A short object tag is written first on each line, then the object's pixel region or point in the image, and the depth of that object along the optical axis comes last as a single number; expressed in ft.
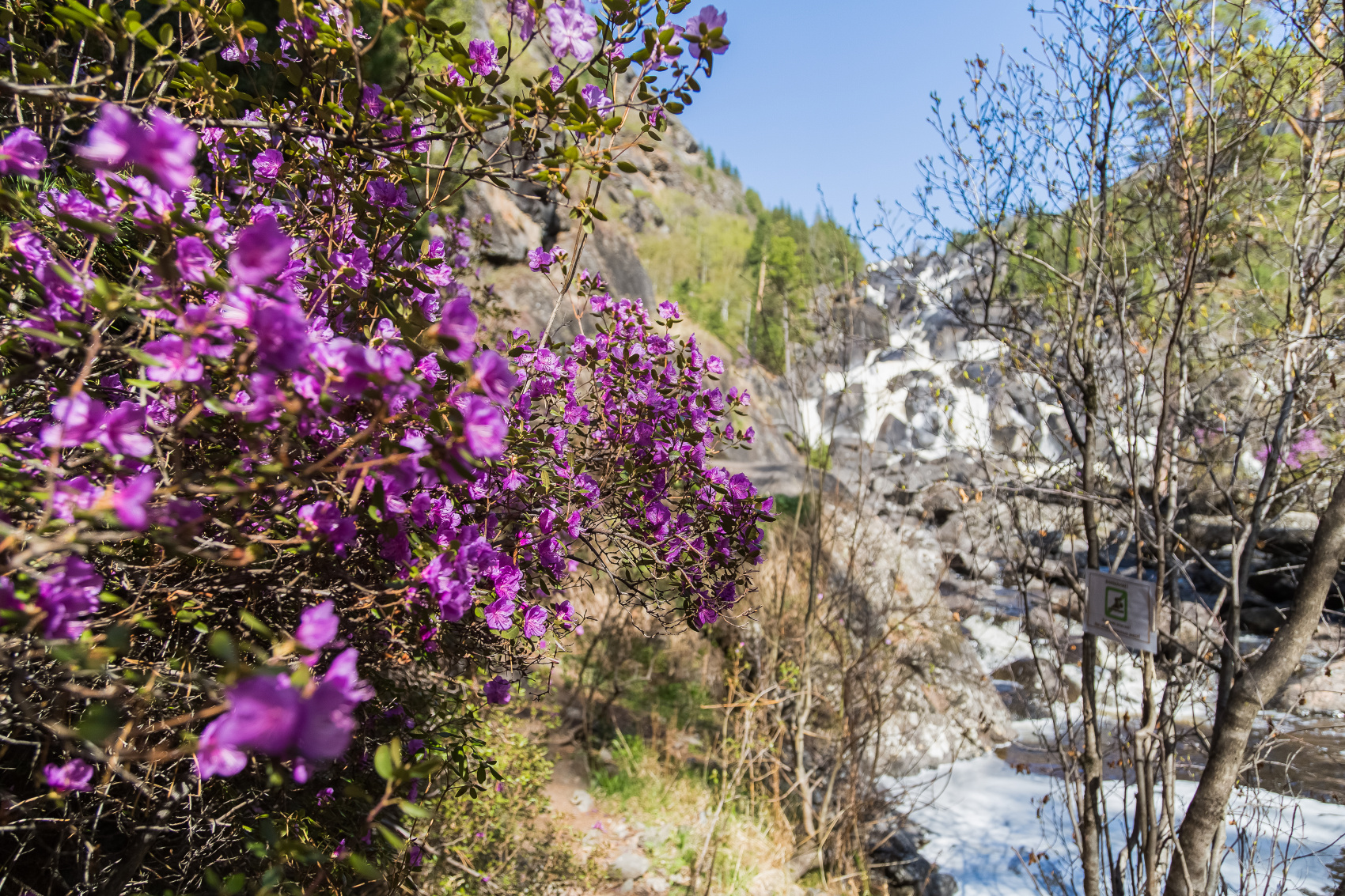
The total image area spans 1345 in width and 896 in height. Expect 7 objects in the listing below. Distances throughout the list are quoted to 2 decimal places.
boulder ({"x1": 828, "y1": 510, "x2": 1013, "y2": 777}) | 17.62
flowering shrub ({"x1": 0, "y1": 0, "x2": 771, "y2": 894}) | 2.22
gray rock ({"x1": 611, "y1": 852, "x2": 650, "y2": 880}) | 11.03
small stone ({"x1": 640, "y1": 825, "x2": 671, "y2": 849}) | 12.26
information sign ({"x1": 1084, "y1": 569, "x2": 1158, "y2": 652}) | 7.17
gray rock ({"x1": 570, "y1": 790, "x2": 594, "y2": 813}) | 13.26
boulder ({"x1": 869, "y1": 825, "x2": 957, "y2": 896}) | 13.53
